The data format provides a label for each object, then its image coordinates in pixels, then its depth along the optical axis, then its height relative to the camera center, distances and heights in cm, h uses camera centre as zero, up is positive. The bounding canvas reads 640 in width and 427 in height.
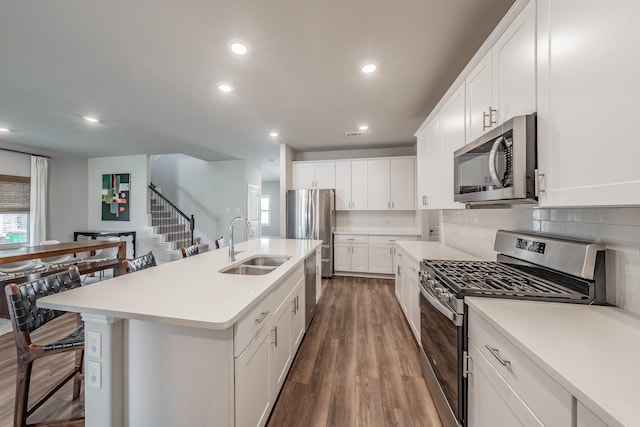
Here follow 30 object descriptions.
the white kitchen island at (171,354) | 106 -66
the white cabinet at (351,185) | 481 +58
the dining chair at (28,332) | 127 -64
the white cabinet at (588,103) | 76 +41
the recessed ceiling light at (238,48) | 192 +136
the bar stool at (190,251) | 258 -43
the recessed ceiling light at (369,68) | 223 +137
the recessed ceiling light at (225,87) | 253 +136
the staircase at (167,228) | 606 -42
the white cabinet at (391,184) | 461 +58
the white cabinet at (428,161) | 255 +62
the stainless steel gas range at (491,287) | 113 -39
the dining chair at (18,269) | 318 -79
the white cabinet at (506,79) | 118 +79
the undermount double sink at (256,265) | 207 -49
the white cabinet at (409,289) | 227 -82
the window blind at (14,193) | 463 +40
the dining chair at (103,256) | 432 -86
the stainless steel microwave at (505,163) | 114 +27
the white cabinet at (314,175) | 492 +81
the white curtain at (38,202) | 501 +24
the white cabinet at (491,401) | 84 -75
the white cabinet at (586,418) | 58 -52
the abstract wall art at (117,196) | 606 +44
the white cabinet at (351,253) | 468 -79
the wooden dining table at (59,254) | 287 -56
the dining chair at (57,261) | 381 -81
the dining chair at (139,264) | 184 -42
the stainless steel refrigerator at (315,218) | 462 -9
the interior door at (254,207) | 670 +19
